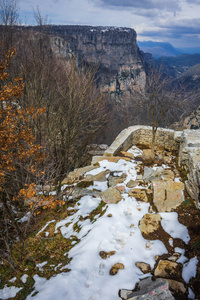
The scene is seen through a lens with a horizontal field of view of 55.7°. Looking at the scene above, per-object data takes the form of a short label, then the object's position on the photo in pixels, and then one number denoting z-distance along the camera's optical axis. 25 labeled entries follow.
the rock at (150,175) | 5.76
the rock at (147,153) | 8.19
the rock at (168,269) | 2.94
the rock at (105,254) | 3.39
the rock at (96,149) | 13.63
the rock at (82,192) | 5.73
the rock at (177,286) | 2.65
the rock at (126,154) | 8.58
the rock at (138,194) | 4.91
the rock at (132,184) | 5.61
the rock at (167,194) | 4.50
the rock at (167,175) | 5.59
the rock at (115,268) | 3.11
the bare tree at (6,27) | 7.73
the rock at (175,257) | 3.23
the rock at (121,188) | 5.31
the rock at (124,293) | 2.72
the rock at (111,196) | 4.95
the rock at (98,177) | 6.53
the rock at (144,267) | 3.10
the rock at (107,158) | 7.60
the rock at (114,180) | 5.95
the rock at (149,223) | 3.88
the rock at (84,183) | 6.33
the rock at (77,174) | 6.82
